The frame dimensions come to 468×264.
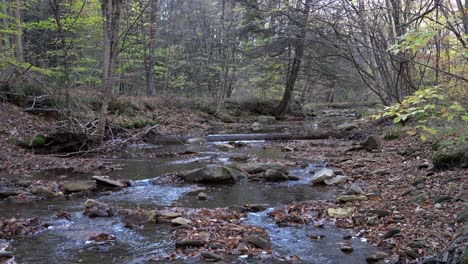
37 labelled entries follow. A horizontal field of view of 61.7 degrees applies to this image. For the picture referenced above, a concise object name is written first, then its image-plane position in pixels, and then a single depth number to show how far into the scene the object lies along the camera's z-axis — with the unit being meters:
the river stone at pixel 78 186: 8.47
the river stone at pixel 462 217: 5.21
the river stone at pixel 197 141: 16.52
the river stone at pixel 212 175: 9.55
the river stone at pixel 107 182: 8.87
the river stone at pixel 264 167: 10.37
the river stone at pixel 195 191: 8.52
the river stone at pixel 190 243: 5.39
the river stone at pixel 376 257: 4.91
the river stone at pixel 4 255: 4.91
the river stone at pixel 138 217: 6.48
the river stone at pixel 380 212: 6.40
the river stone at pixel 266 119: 25.48
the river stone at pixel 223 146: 15.26
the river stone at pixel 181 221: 6.30
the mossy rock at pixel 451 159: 8.02
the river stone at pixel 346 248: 5.25
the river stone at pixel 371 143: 13.25
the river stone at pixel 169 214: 6.70
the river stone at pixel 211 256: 4.97
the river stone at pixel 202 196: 8.16
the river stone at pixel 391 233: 5.54
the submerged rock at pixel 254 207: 7.27
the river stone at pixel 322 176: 9.46
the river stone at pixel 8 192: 7.87
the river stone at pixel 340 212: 6.74
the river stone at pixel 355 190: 8.06
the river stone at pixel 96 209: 6.78
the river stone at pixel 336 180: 9.33
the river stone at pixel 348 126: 19.72
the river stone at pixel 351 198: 7.64
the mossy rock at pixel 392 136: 14.44
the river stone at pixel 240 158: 12.59
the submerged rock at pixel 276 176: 9.93
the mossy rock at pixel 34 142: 12.28
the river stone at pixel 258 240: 5.44
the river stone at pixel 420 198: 6.70
